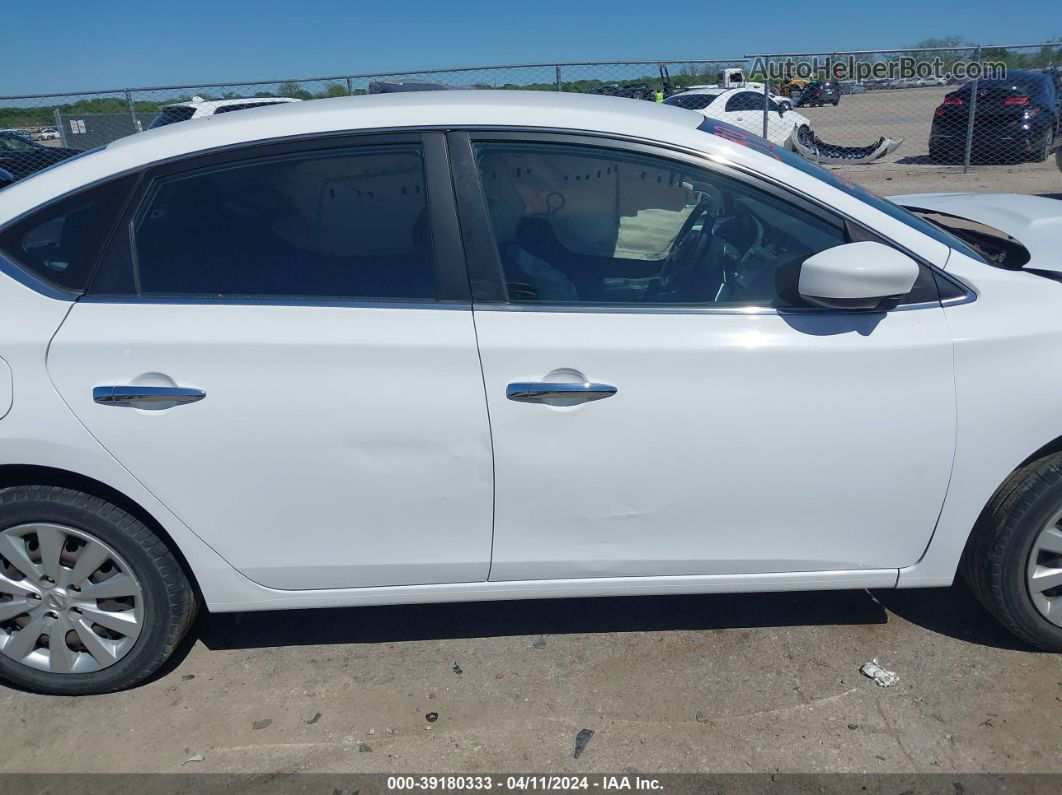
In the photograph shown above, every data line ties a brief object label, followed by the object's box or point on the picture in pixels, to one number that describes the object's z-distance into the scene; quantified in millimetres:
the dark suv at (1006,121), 13695
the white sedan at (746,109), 14141
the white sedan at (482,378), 2359
